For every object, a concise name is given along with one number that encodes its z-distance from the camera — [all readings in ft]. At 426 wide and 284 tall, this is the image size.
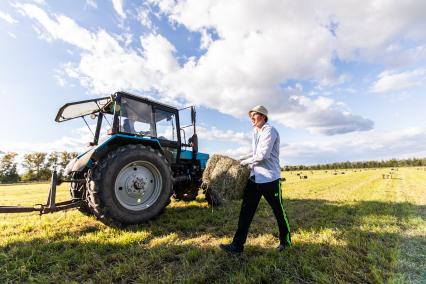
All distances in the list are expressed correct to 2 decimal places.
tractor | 14.93
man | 11.83
